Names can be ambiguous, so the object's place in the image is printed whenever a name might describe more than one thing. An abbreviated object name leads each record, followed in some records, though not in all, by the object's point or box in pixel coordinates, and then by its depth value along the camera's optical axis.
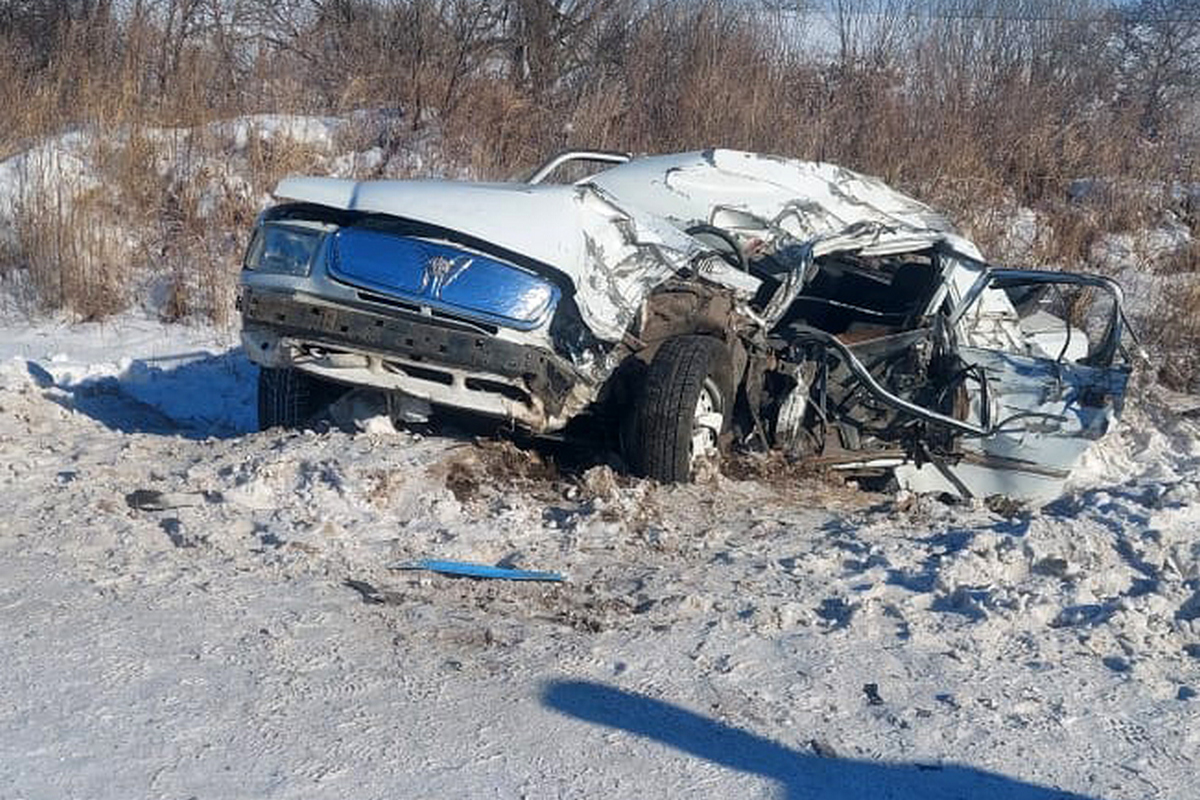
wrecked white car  5.46
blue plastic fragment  4.79
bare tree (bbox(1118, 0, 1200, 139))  14.61
